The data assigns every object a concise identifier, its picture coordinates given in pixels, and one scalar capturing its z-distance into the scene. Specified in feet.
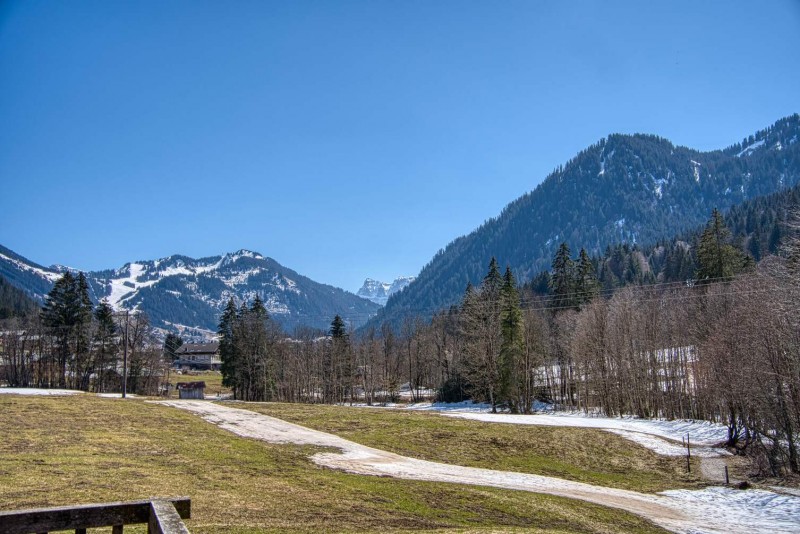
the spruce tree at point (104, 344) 260.01
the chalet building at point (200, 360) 631.27
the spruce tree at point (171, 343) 466.41
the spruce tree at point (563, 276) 310.45
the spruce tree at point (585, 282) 292.30
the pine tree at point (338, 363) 300.20
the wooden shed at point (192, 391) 228.22
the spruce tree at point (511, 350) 216.74
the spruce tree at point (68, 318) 245.65
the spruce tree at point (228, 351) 268.86
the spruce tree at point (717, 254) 253.03
